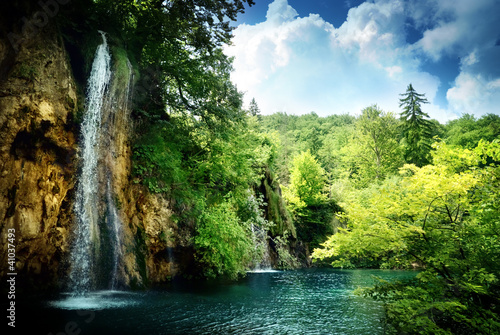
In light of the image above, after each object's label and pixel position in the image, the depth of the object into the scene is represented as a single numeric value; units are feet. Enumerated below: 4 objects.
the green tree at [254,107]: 159.67
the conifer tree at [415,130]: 90.94
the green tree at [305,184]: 93.76
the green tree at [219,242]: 37.09
